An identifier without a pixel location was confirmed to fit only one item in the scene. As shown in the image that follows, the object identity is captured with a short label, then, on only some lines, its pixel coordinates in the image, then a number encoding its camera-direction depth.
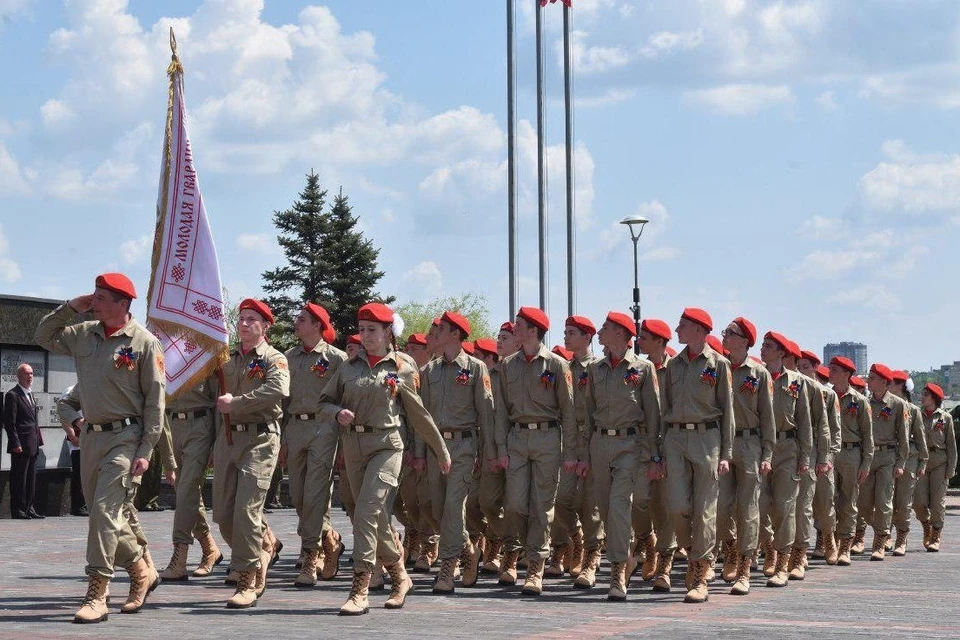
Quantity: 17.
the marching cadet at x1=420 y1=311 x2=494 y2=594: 12.82
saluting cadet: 10.18
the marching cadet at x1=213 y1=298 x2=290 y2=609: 11.14
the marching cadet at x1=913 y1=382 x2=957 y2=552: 19.48
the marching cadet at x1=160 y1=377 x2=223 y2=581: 12.92
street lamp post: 33.25
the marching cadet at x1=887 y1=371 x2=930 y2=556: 18.55
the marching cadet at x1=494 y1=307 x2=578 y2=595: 12.77
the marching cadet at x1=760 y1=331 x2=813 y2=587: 14.04
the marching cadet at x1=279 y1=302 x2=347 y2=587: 12.58
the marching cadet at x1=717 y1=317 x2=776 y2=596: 13.10
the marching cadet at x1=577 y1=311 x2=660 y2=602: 12.36
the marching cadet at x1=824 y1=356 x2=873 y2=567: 17.16
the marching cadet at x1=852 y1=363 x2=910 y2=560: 18.02
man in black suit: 21.84
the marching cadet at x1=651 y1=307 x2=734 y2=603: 12.30
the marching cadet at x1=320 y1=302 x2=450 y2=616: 10.95
